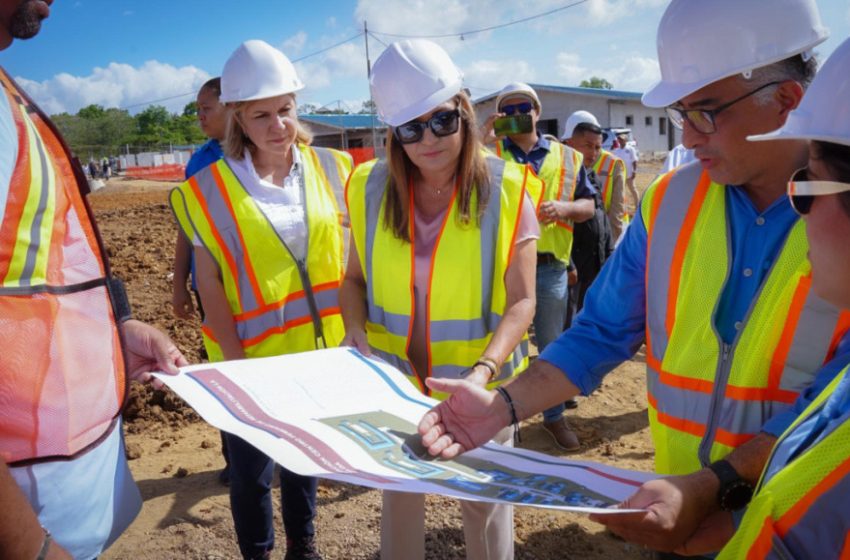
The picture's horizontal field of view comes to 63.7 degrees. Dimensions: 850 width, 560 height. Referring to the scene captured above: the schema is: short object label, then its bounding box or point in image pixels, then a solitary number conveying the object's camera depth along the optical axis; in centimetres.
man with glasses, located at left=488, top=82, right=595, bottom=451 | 462
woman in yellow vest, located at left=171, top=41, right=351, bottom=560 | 295
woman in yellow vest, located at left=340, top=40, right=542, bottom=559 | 243
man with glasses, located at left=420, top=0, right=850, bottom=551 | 145
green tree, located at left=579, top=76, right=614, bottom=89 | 10050
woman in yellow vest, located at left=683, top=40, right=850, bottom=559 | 108
